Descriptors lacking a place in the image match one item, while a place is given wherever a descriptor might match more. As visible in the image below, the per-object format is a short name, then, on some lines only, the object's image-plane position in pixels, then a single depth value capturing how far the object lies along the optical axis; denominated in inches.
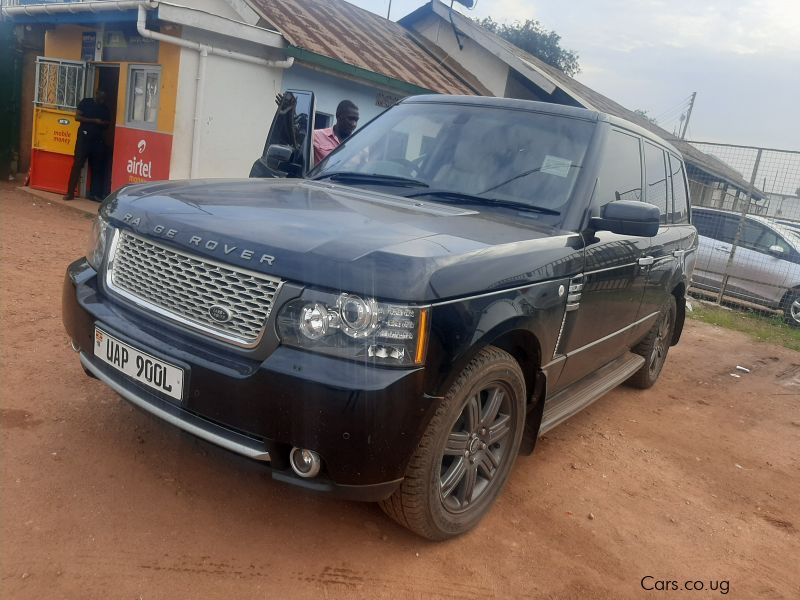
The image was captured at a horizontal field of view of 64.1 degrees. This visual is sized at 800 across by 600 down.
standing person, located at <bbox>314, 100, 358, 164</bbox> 253.9
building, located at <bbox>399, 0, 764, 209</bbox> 529.3
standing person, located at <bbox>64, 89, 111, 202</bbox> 406.3
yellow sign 431.2
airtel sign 376.2
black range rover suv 83.4
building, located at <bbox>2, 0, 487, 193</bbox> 365.1
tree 1423.5
